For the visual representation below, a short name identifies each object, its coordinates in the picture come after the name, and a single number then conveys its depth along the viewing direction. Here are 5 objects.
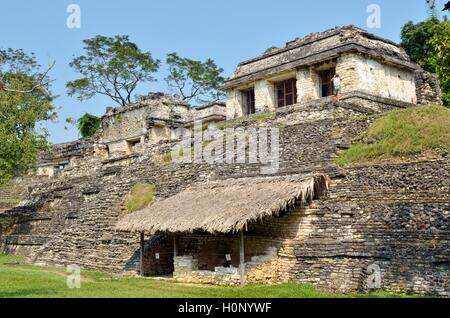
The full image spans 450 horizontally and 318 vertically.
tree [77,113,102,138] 38.28
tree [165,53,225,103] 41.59
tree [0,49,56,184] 22.62
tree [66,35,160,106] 38.69
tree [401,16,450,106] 27.83
